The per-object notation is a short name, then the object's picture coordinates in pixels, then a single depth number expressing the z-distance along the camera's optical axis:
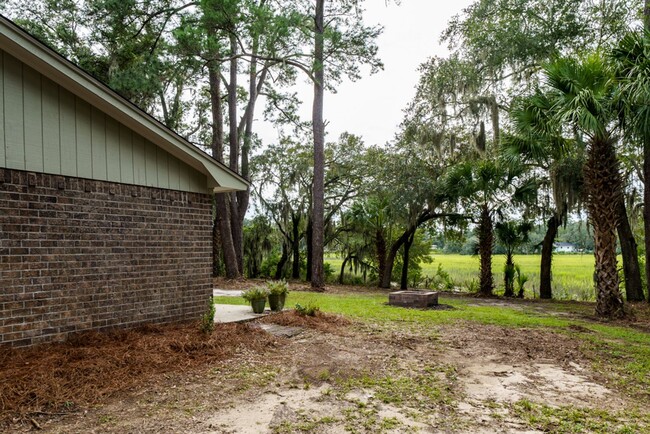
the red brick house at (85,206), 4.77
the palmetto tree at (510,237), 15.66
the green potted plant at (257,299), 8.02
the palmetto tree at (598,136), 8.68
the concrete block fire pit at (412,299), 11.17
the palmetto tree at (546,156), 9.76
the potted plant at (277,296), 8.38
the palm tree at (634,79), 7.69
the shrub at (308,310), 8.17
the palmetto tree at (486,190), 14.77
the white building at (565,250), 57.08
